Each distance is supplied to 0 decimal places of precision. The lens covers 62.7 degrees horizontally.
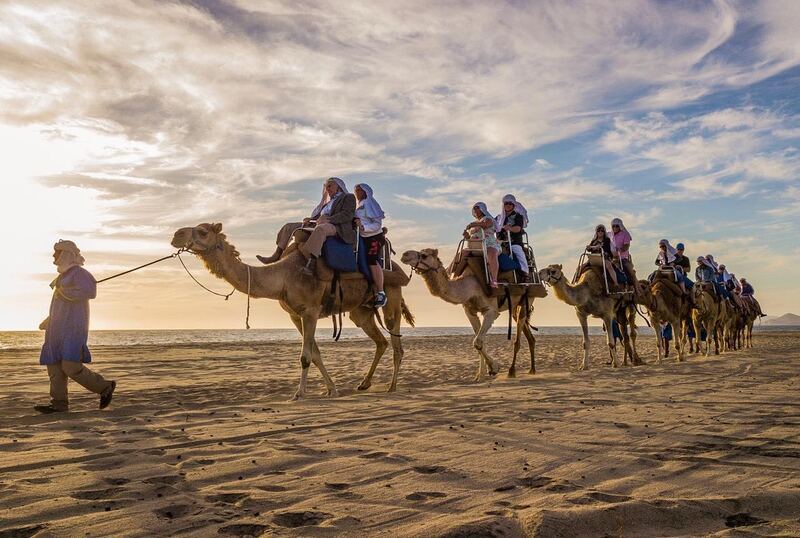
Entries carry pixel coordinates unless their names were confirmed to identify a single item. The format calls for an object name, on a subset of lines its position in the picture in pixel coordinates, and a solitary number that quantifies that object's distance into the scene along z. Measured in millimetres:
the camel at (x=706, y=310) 22984
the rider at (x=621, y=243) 18391
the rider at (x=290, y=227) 11121
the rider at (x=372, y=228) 11211
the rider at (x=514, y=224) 14812
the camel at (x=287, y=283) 9711
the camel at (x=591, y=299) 17344
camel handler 8586
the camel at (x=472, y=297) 13055
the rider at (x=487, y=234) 13891
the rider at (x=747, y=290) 35628
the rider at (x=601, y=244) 17953
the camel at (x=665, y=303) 20266
